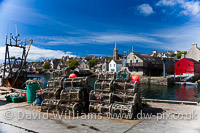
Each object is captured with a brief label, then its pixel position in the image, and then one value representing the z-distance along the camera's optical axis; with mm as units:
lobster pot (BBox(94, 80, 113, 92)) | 8771
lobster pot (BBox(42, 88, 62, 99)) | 9453
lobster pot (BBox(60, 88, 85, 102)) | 8551
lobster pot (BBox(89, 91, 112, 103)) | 8305
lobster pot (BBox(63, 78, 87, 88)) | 9472
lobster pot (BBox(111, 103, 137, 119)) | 7564
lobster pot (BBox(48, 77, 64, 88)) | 10034
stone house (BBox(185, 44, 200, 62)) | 55469
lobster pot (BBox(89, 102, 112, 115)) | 8102
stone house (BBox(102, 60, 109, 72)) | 91512
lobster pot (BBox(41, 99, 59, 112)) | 8852
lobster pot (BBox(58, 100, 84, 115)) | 8300
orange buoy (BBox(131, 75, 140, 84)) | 10505
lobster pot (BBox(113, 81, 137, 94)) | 8547
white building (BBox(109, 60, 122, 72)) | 72750
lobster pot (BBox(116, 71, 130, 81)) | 9625
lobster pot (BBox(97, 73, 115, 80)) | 9538
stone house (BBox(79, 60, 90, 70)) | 116550
